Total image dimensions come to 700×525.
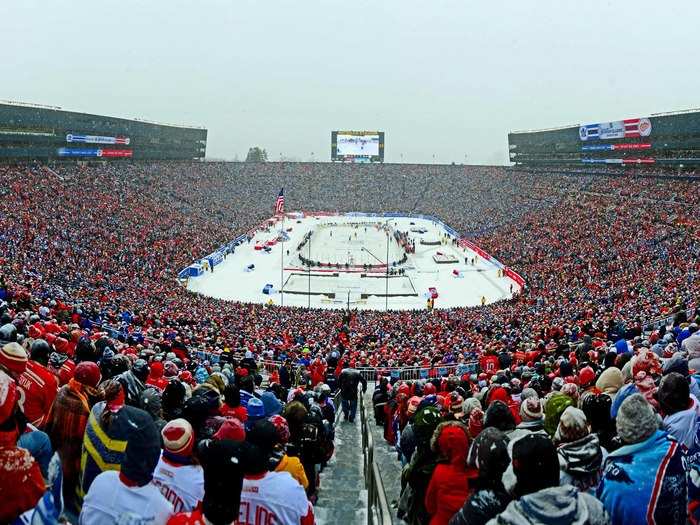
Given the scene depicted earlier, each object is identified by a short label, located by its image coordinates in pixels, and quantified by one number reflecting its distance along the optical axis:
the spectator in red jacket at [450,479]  4.09
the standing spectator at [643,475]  3.34
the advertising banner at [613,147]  61.78
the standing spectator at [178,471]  3.57
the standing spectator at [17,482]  2.85
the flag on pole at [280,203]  50.71
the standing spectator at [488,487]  3.33
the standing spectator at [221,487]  2.79
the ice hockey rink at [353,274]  37.53
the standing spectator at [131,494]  2.91
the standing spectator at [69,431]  4.48
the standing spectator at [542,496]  2.84
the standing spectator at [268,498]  3.26
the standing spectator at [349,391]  12.20
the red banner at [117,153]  68.37
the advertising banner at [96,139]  60.81
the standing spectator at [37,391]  4.66
